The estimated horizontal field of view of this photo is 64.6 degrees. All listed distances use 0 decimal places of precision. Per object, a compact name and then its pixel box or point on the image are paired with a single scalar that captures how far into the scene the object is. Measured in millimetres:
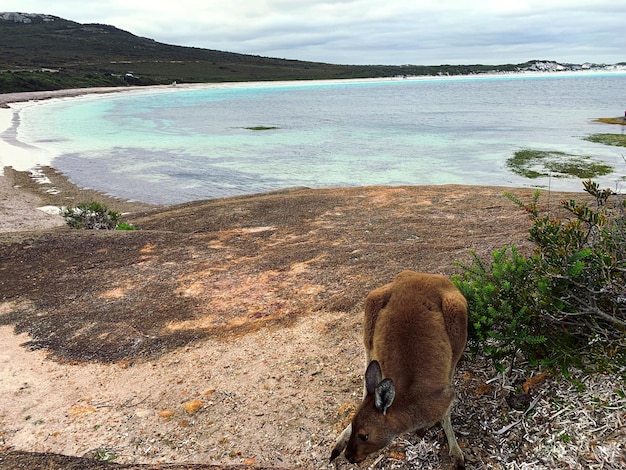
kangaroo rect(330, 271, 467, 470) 3145
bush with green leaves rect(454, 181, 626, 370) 3957
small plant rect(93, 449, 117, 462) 4418
